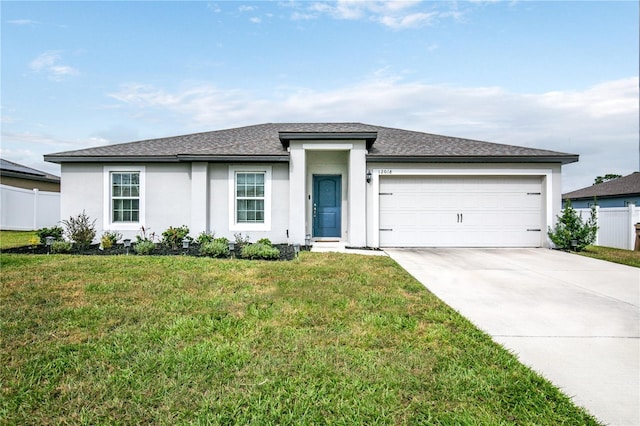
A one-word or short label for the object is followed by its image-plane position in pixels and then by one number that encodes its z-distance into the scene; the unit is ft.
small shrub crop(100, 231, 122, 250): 32.71
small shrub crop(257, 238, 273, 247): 32.11
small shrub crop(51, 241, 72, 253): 30.37
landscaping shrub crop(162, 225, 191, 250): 33.63
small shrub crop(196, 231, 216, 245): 33.35
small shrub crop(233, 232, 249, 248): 33.83
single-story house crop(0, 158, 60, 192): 60.85
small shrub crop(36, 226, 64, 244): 33.53
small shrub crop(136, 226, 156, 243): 36.32
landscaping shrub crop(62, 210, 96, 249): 32.37
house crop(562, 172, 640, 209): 65.46
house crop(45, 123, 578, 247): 36.04
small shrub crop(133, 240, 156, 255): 30.05
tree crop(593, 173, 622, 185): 126.11
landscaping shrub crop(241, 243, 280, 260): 27.76
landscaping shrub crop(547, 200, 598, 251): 34.32
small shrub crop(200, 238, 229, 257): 29.25
